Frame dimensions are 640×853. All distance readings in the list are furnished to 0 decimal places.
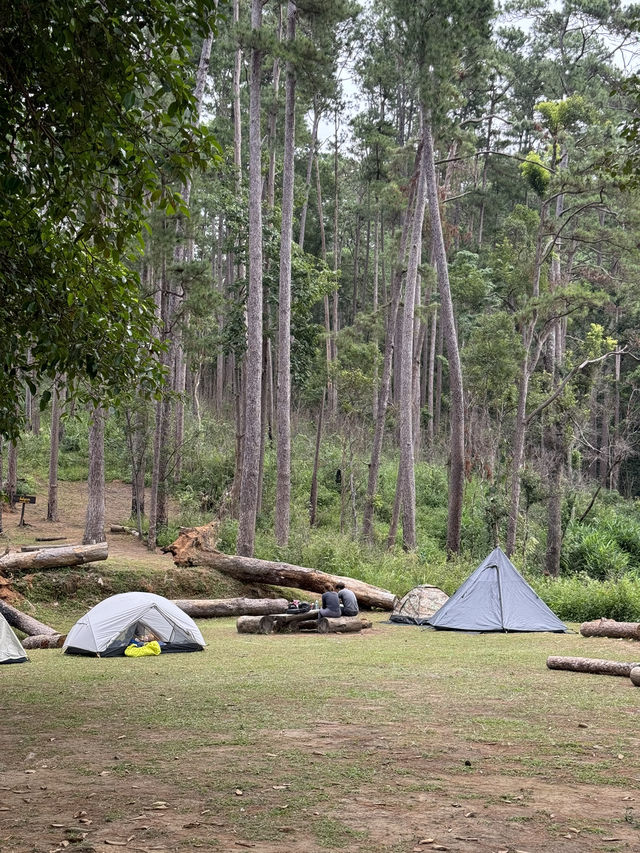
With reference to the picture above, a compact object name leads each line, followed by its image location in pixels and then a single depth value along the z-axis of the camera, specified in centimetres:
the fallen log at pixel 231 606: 1706
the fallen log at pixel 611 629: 1331
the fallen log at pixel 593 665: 1002
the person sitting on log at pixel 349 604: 1591
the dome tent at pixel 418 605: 1648
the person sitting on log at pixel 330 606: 1561
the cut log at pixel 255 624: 1527
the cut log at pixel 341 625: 1530
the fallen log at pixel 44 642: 1395
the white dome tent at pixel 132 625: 1296
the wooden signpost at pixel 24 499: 2555
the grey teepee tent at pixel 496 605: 1494
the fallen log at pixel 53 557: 1697
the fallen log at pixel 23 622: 1456
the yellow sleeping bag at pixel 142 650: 1282
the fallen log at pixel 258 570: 1808
